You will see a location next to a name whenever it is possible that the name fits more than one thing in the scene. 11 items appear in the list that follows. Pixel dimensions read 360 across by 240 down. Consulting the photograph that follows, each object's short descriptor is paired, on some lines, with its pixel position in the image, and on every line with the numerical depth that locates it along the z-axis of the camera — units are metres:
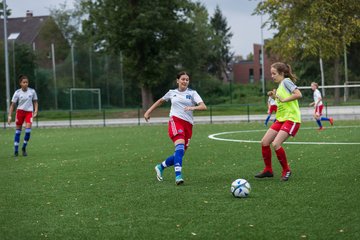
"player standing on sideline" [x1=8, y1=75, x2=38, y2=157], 18.00
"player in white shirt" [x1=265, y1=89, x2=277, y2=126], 27.48
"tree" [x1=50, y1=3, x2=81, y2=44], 85.88
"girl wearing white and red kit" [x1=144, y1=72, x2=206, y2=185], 11.21
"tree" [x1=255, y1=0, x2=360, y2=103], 38.77
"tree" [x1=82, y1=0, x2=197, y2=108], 47.66
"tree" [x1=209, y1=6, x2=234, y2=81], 103.69
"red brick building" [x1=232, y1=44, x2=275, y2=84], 100.22
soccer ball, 9.12
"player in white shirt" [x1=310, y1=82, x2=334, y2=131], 25.85
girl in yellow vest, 10.96
